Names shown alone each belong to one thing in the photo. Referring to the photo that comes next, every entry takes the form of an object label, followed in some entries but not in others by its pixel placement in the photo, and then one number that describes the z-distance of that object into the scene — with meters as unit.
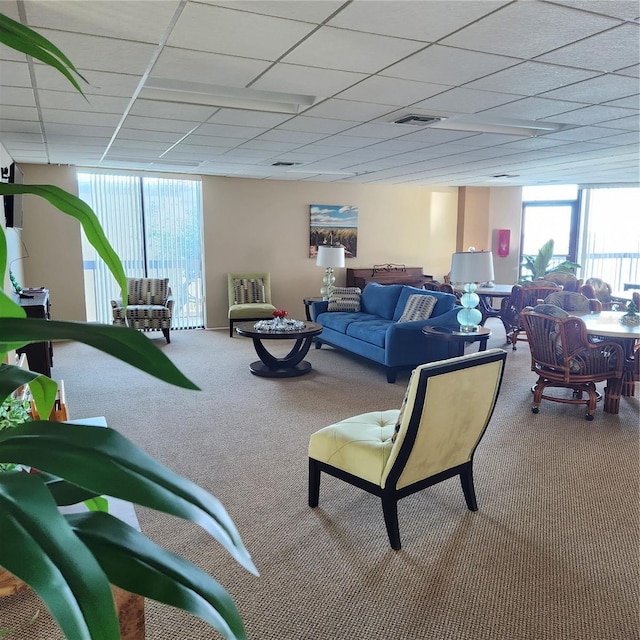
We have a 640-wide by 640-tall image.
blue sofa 5.54
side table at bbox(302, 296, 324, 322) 7.91
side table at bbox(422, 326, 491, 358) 5.17
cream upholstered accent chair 2.44
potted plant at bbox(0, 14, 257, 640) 0.37
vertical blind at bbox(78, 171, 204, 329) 7.91
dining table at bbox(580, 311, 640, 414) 4.41
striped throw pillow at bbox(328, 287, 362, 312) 7.36
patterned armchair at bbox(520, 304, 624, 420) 4.50
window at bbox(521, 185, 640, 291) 10.10
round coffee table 5.55
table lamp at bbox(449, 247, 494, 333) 5.21
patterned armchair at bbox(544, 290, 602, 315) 5.85
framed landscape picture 9.24
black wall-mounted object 4.78
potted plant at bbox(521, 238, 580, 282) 9.44
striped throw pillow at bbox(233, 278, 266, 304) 8.51
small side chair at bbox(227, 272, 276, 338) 8.08
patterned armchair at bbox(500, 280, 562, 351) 7.02
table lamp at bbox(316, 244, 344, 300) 8.00
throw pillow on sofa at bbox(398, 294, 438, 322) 5.88
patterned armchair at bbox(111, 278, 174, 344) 7.43
